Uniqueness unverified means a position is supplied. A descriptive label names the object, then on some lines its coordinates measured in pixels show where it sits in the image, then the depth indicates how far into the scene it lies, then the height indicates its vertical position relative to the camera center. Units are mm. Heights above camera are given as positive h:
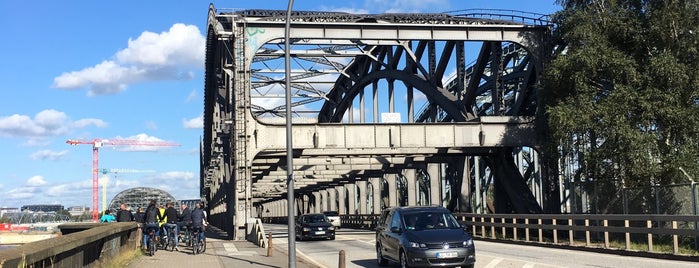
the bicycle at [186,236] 25111 -1890
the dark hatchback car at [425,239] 14656 -1303
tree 27422 +3349
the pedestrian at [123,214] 24250 -947
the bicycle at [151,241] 21031 -1664
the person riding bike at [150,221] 21644 -1102
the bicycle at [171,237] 23516 -1735
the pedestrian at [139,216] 25047 -1064
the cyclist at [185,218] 24141 -1152
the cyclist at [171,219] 23338 -1117
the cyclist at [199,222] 22516 -1219
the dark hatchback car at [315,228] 34500 -2288
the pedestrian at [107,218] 24484 -1076
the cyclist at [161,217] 23188 -1031
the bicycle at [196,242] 22312 -1834
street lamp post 16031 +667
